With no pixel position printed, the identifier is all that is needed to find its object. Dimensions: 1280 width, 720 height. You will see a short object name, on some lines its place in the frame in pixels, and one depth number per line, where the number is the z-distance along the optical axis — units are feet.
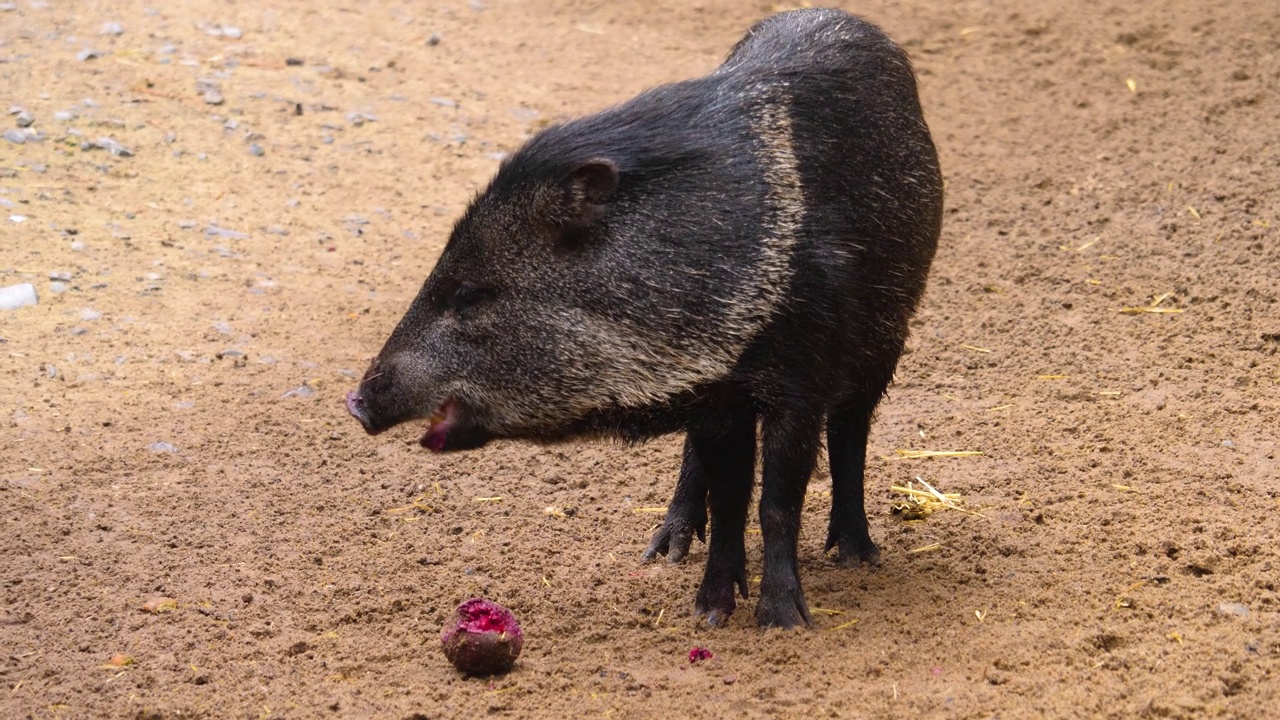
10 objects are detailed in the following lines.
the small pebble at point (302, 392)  38.60
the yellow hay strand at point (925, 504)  32.73
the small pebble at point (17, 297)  39.86
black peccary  25.72
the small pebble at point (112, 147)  49.47
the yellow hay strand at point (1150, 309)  41.32
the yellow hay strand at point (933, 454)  35.17
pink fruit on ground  25.35
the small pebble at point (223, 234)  46.42
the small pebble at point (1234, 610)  25.11
